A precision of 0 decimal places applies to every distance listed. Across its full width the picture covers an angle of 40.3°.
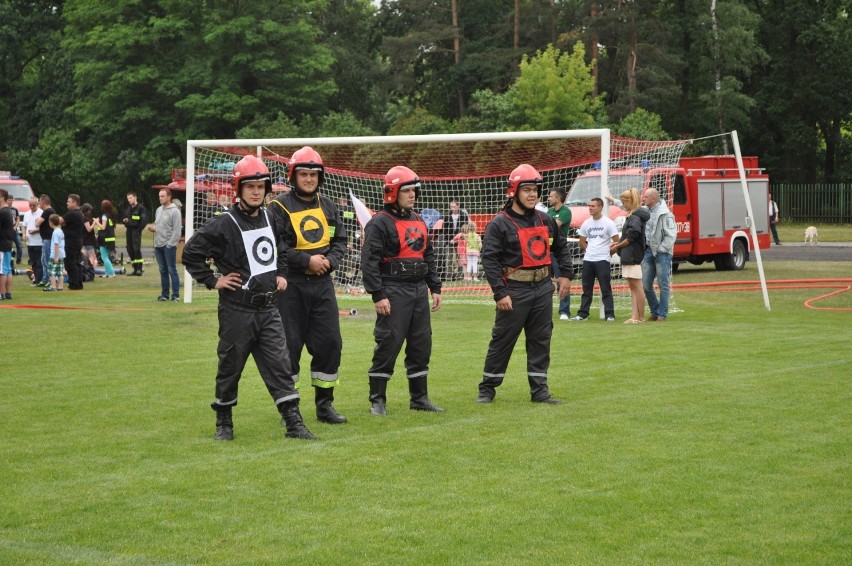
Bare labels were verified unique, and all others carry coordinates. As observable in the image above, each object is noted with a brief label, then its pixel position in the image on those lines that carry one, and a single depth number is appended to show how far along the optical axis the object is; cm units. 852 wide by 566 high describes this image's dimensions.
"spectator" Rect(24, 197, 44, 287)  2450
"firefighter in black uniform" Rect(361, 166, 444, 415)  961
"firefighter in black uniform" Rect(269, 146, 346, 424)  912
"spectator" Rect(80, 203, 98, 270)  2684
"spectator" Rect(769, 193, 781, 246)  3743
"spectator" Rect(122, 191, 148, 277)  2625
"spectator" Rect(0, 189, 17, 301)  2112
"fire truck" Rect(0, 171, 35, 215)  3675
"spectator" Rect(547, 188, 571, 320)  1825
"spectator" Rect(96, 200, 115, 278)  2794
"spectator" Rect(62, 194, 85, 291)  2311
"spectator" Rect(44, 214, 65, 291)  2303
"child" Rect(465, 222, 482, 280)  2270
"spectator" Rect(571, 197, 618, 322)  1739
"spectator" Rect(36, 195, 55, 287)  2383
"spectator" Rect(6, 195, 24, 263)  2952
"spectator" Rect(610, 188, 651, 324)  1686
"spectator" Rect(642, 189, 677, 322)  1703
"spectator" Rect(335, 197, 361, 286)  2133
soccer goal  2031
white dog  3897
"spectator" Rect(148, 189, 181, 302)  2084
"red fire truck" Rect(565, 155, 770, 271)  2525
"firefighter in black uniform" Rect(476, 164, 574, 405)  1009
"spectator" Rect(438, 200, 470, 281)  2268
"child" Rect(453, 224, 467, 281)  2252
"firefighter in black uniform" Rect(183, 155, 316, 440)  844
